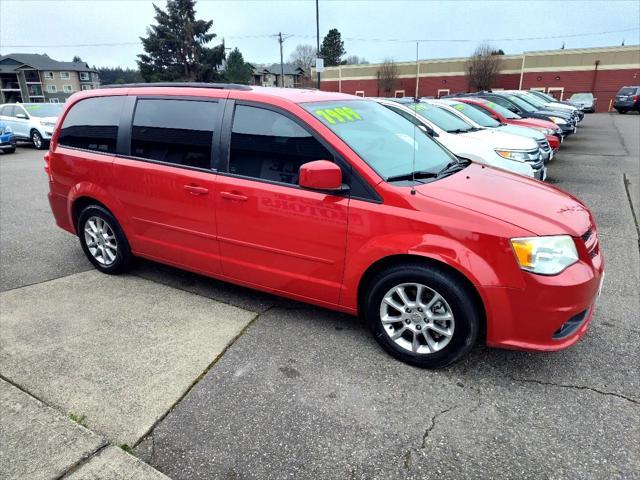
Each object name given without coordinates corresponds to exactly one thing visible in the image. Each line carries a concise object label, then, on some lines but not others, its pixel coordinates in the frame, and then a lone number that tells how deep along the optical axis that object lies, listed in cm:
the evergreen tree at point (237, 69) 5450
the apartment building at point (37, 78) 6875
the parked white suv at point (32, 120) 1661
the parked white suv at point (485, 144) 687
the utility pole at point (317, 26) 2666
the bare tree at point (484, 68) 4406
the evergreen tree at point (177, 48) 4769
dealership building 3950
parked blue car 1493
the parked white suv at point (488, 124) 895
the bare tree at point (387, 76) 4941
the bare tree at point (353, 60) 8435
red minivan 274
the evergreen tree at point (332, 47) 7231
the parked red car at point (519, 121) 1090
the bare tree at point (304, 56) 8025
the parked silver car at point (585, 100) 3262
